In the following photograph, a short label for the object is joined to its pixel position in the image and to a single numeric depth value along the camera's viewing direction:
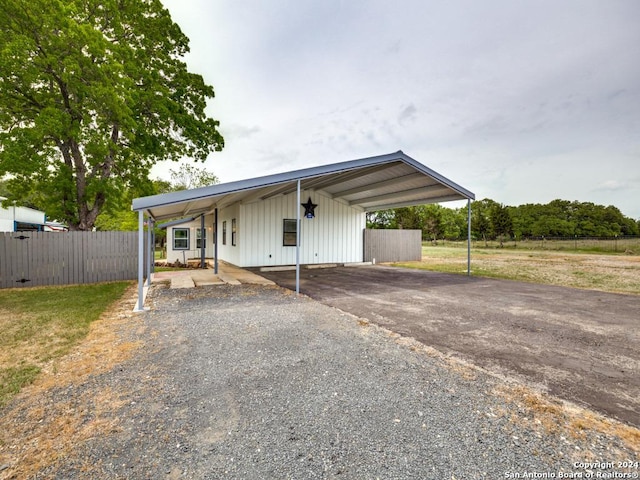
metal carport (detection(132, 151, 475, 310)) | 5.74
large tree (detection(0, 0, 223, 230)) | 8.45
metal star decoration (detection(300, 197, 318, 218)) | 12.80
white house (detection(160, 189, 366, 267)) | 11.96
